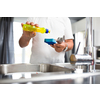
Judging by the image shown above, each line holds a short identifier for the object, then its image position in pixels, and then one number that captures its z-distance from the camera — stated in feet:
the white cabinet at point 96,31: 9.61
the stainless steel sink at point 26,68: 2.77
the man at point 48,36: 3.91
